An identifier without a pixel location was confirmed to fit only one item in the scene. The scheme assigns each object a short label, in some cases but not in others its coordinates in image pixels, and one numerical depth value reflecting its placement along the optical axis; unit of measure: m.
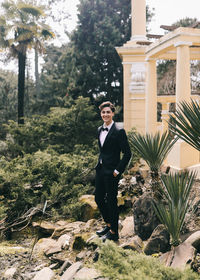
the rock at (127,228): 4.36
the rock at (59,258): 3.97
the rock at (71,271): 3.28
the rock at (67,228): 5.14
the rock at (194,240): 3.11
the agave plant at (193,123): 3.20
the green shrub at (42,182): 6.55
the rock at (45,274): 3.59
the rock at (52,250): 4.30
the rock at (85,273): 3.11
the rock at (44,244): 4.68
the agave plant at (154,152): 4.13
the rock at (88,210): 5.74
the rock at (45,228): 5.71
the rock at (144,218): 3.96
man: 3.59
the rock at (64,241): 4.40
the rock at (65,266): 3.70
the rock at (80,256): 3.77
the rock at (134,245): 3.48
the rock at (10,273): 3.89
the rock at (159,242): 3.39
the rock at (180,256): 2.73
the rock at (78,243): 4.19
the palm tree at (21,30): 14.68
